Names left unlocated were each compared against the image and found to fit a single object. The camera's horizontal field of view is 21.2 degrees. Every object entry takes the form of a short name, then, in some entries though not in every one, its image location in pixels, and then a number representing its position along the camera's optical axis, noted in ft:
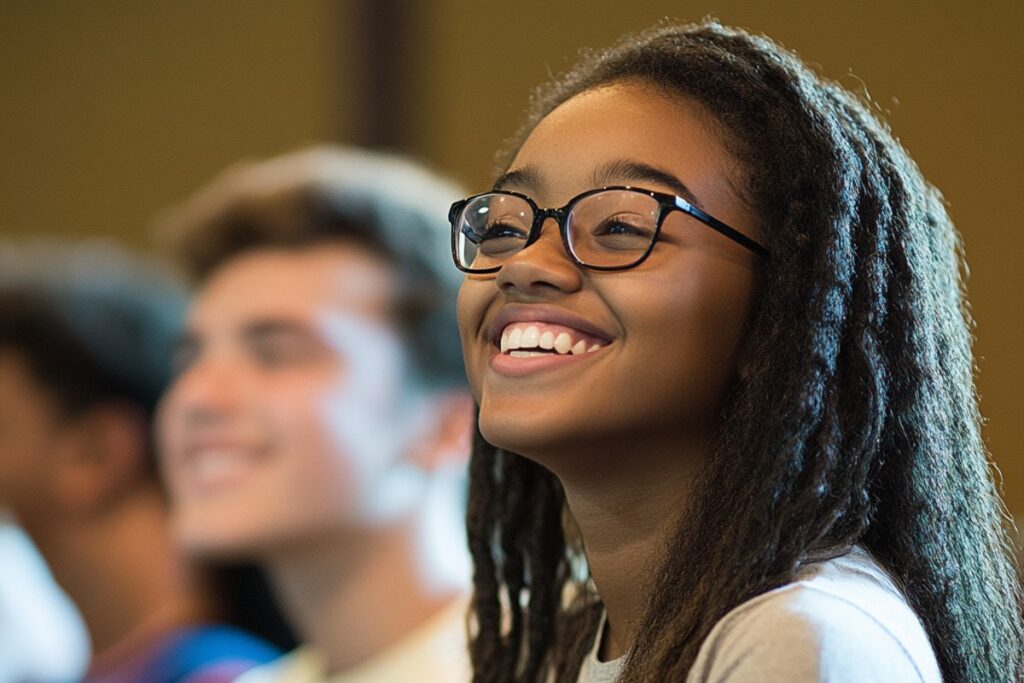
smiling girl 7.31
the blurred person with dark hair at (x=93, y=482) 16.85
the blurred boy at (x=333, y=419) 14.52
